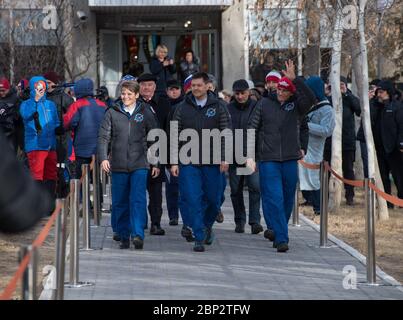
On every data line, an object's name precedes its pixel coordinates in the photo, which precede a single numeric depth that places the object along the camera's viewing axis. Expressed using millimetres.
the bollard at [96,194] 15344
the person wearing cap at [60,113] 15891
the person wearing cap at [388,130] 18234
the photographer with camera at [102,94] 17500
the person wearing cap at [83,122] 15438
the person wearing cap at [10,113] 15594
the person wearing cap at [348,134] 19156
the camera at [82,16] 29281
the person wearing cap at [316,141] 16453
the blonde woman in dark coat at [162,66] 20156
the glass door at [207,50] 32125
